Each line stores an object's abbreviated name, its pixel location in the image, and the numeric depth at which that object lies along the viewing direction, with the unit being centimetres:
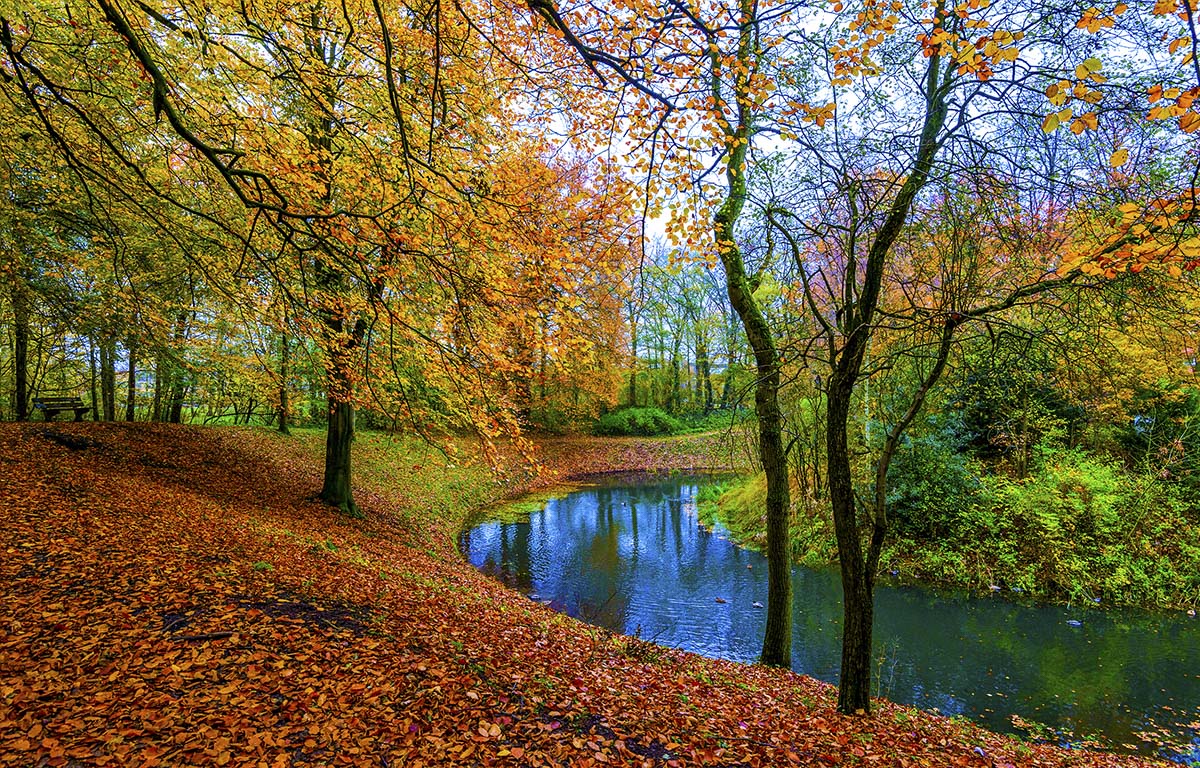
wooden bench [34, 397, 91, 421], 1055
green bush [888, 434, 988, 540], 1036
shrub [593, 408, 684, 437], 2723
